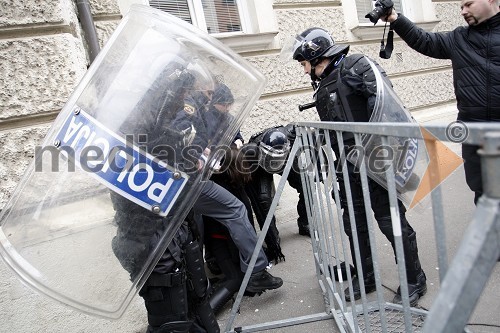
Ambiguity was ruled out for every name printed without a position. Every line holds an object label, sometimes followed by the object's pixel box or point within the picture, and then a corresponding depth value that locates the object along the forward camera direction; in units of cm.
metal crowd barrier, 52
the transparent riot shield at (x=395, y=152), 121
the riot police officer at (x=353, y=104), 194
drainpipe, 268
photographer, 205
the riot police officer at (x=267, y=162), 265
